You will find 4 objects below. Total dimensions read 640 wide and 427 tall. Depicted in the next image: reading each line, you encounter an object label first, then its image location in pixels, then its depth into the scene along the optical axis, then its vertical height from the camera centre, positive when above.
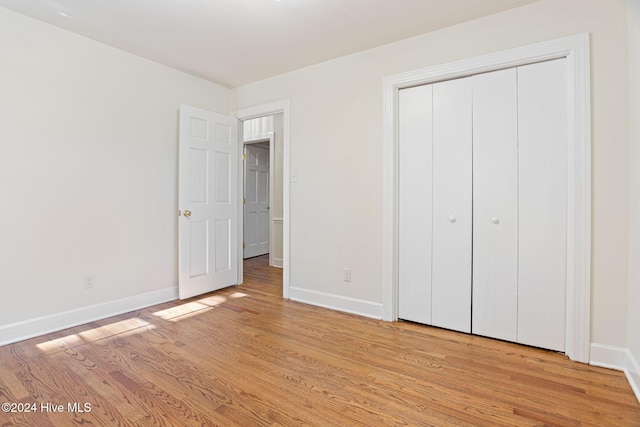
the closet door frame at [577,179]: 2.16 +0.22
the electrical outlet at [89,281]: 2.91 -0.64
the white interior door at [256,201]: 6.38 +0.21
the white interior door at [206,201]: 3.53 +0.11
